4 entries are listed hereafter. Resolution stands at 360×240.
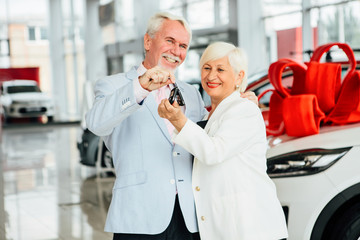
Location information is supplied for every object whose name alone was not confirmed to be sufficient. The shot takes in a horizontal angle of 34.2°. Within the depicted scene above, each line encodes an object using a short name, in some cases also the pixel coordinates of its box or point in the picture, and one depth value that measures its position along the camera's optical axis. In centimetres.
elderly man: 221
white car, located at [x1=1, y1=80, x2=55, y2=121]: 2072
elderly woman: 204
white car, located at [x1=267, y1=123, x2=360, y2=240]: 315
